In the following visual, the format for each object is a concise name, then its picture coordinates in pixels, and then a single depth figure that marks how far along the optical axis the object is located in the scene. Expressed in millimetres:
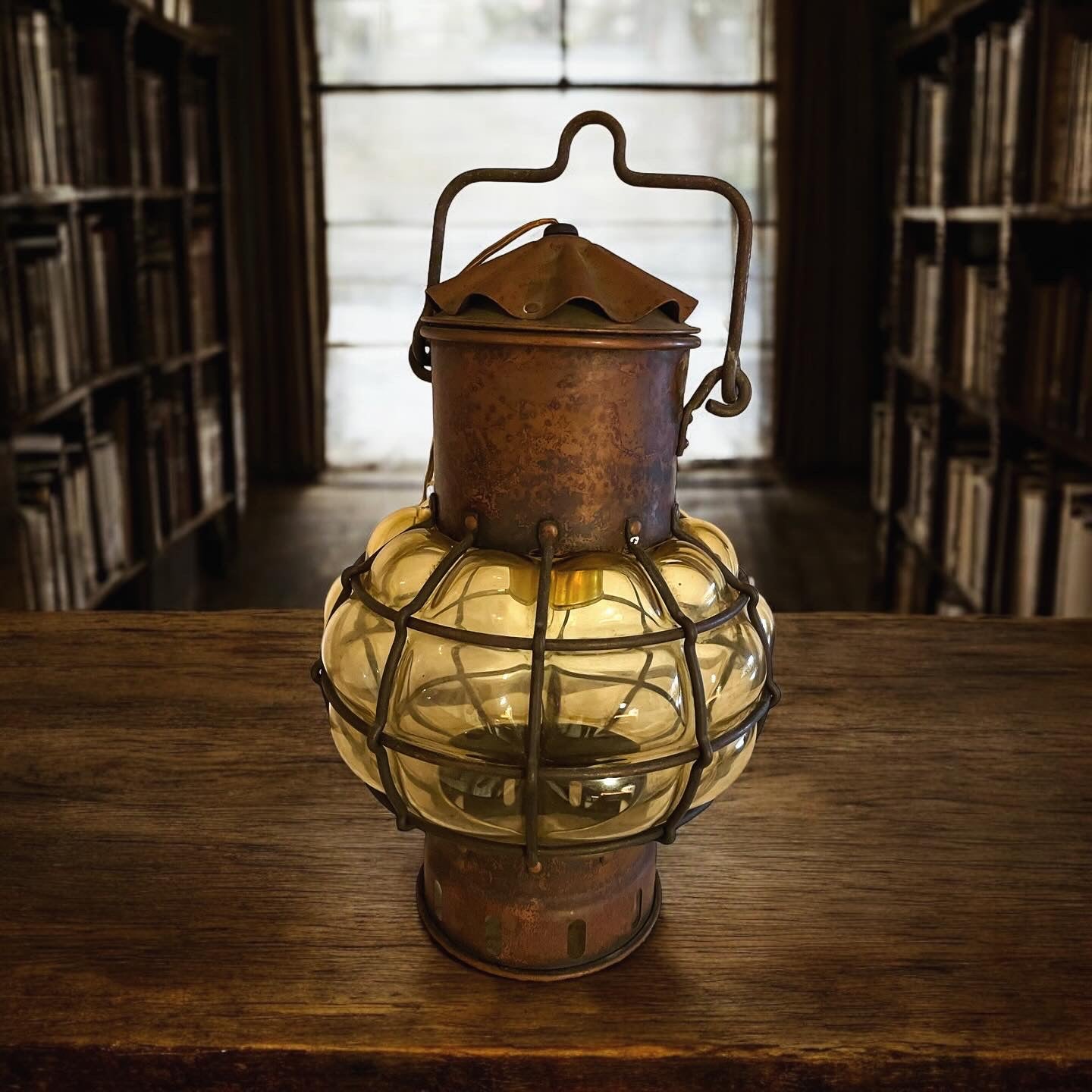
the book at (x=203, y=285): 3748
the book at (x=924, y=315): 3051
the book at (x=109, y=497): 2867
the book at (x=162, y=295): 3356
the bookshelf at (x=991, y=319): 2172
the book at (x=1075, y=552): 2156
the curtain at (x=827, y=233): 4707
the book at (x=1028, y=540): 2365
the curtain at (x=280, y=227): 4723
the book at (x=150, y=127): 3287
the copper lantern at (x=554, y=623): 548
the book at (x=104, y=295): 2855
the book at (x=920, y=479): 3178
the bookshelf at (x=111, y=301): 2418
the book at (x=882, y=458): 3568
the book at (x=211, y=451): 3807
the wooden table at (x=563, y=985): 539
